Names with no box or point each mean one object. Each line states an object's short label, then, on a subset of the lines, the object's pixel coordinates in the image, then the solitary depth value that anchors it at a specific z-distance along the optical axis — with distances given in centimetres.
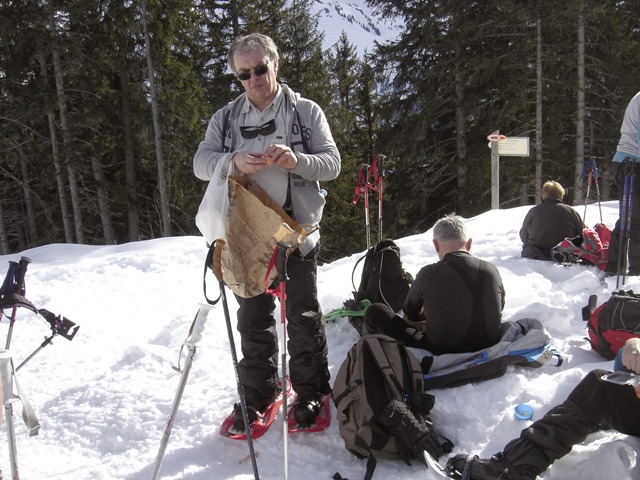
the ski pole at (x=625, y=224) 474
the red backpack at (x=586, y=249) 562
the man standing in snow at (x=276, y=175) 264
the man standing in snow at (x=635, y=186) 464
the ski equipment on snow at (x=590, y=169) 704
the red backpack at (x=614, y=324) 330
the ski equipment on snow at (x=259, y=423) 297
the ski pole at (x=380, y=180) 520
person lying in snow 222
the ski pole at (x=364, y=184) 533
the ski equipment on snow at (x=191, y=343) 231
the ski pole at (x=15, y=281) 266
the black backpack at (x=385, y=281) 454
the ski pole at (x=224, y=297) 232
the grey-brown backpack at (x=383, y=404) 261
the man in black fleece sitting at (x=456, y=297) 322
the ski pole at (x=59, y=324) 275
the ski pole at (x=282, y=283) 226
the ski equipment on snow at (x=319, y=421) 297
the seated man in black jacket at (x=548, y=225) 618
